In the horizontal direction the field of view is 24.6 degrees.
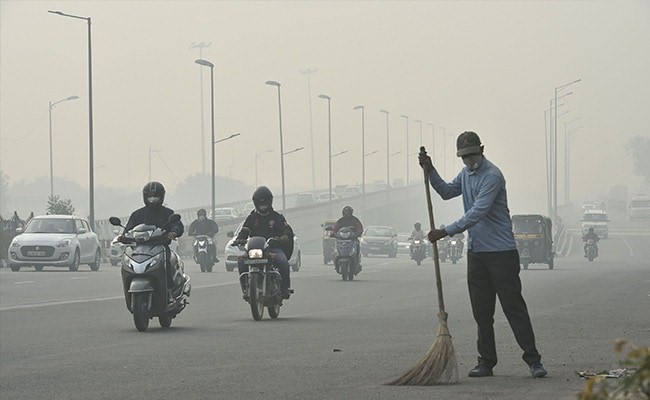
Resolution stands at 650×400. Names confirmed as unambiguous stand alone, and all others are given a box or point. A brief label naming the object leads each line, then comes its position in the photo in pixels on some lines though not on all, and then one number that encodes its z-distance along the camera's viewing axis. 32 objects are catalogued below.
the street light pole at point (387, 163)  142.75
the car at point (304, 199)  132.25
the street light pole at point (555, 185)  121.62
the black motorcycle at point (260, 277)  19.84
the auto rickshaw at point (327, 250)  60.44
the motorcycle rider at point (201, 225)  42.31
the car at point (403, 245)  91.42
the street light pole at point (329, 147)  107.62
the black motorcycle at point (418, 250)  57.53
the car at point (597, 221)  110.94
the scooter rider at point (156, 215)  18.50
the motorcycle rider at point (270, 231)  20.34
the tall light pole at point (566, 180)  176.88
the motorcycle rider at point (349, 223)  35.75
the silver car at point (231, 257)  44.84
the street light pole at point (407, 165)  163.75
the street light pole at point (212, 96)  75.11
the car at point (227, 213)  108.82
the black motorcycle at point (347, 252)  35.66
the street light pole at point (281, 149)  91.73
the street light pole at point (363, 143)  125.72
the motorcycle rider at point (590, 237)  67.12
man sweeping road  11.31
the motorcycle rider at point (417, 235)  58.46
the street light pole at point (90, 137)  65.25
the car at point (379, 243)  74.00
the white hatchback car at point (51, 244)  42.84
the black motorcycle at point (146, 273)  18.03
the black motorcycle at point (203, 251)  44.06
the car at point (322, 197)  148.18
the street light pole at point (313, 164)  153.12
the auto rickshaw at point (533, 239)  52.66
